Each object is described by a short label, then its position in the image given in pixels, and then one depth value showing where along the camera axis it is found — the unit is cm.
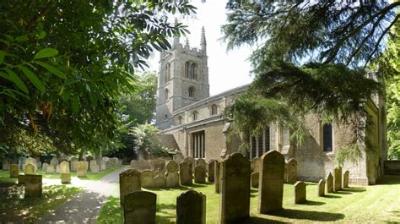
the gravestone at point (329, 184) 1395
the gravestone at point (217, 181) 1472
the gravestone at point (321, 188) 1297
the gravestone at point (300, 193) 1131
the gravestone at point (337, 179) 1481
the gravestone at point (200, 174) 1850
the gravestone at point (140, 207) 679
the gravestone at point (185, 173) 1776
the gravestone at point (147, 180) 1638
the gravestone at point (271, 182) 979
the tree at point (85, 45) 230
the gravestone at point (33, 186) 1310
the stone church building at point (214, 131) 2105
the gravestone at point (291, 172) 1917
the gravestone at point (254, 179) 1600
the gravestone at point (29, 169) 2047
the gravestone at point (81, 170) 2262
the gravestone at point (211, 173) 1906
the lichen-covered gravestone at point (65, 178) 1860
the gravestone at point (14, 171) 2095
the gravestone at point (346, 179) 1628
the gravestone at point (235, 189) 863
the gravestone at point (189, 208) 682
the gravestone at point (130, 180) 1236
